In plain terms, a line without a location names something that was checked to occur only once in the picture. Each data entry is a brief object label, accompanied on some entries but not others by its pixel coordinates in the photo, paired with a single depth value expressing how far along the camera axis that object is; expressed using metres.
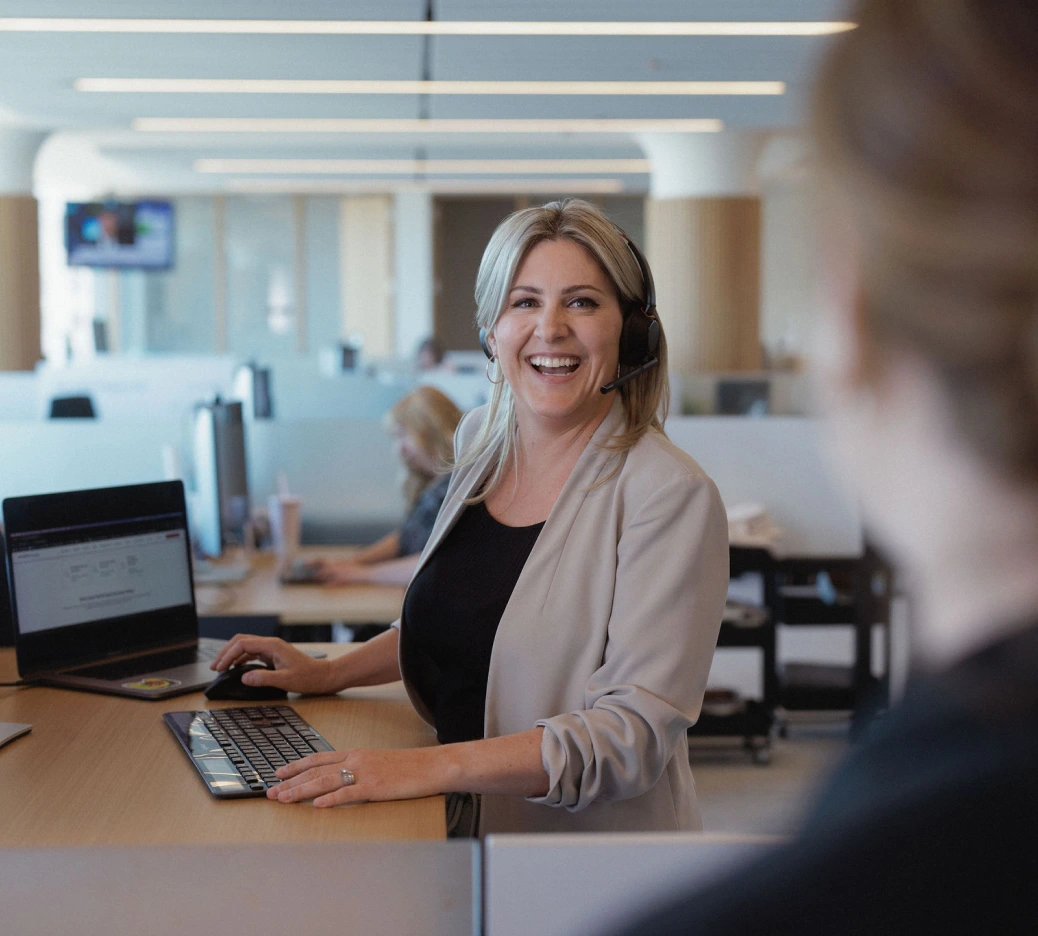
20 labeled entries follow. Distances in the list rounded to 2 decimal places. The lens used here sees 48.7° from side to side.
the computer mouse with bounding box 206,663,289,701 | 1.73
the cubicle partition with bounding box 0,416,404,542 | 3.95
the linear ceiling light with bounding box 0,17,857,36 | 5.89
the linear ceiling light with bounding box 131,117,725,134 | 8.81
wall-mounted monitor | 10.76
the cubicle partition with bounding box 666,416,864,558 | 4.68
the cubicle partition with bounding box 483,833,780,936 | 0.98
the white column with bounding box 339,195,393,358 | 14.22
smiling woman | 1.31
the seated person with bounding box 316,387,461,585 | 3.35
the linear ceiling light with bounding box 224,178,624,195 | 13.05
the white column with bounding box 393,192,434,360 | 14.08
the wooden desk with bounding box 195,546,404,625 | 3.02
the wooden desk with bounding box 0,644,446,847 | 1.23
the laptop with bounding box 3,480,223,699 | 1.83
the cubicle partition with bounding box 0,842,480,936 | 1.11
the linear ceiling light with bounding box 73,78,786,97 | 7.30
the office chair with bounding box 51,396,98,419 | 6.77
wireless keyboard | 1.37
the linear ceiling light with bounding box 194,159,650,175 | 11.34
